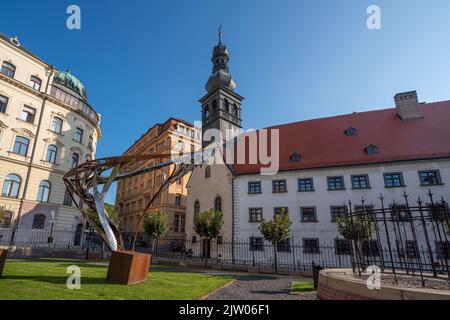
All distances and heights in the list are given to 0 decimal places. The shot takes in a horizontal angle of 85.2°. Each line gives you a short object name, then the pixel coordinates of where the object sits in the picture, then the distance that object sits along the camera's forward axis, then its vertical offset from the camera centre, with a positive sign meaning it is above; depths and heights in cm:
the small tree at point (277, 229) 1822 +41
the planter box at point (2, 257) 915 -84
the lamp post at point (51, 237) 2419 -30
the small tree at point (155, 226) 2262 +73
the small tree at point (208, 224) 2062 +84
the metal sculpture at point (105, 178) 1084 +263
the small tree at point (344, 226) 1633 +58
